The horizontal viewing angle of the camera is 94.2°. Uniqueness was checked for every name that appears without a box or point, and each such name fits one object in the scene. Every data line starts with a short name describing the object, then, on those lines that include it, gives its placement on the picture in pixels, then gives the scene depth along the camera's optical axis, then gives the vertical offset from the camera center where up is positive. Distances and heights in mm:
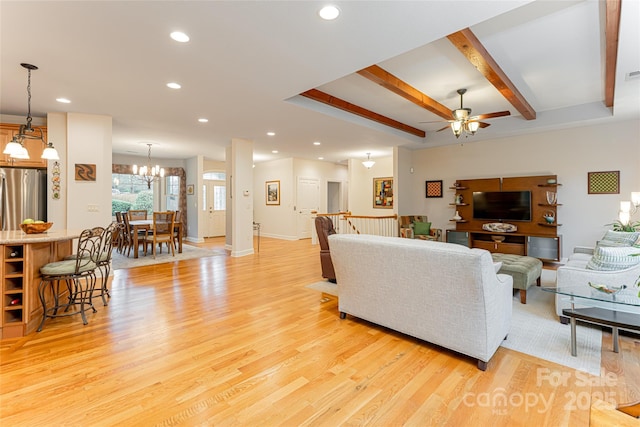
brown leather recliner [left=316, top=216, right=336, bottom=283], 4289 -508
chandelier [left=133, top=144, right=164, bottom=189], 7543 +1021
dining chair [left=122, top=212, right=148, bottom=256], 6504 -556
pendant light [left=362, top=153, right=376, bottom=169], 8616 +1399
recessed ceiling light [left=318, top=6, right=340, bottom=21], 2220 +1518
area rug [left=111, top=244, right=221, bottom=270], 5777 -1019
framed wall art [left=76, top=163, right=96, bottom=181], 4652 +605
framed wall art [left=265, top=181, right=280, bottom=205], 9836 +633
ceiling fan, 4227 +1323
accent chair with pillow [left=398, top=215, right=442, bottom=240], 6898 -443
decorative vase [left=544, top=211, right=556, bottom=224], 5770 -90
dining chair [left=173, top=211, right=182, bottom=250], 6935 -391
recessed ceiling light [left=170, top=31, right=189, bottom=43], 2553 +1524
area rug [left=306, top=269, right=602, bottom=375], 2326 -1141
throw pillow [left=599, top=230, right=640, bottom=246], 3746 -352
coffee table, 2223 -816
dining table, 6336 -391
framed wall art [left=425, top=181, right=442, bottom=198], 7430 +578
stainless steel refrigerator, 4328 +215
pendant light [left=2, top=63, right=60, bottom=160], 3125 +684
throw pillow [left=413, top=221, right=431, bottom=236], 6938 -398
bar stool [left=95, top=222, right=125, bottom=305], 3438 -539
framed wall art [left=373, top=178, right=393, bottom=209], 9156 +572
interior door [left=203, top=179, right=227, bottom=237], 9820 +99
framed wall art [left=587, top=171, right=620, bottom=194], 5227 +526
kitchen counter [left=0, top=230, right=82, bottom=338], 2641 -664
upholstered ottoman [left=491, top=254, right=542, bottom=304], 3469 -713
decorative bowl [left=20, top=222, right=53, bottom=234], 3037 -185
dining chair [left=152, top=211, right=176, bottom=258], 6420 -466
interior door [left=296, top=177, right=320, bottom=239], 9625 +284
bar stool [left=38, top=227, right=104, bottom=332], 2912 -629
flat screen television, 6090 +131
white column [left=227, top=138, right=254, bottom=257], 6637 +327
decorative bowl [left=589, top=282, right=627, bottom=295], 2393 -632
